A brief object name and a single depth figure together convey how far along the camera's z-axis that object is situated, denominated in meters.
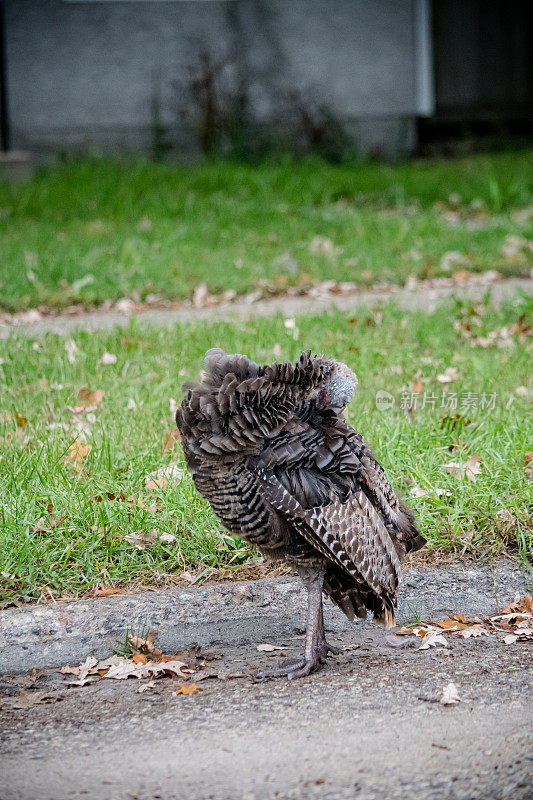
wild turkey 6.38
